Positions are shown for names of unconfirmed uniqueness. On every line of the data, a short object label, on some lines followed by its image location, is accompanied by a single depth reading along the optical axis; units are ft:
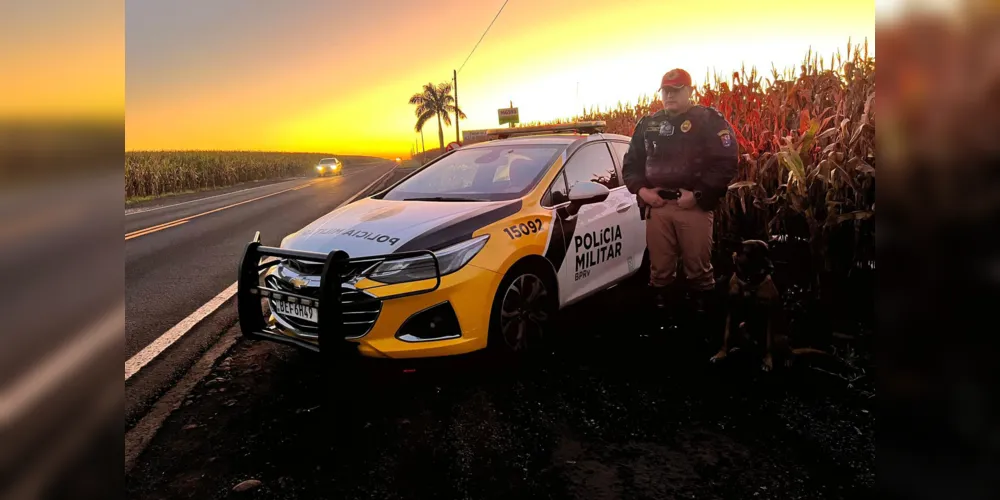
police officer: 15.07
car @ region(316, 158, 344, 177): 153.98
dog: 12.27
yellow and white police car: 11.19
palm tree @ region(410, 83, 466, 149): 216.33
